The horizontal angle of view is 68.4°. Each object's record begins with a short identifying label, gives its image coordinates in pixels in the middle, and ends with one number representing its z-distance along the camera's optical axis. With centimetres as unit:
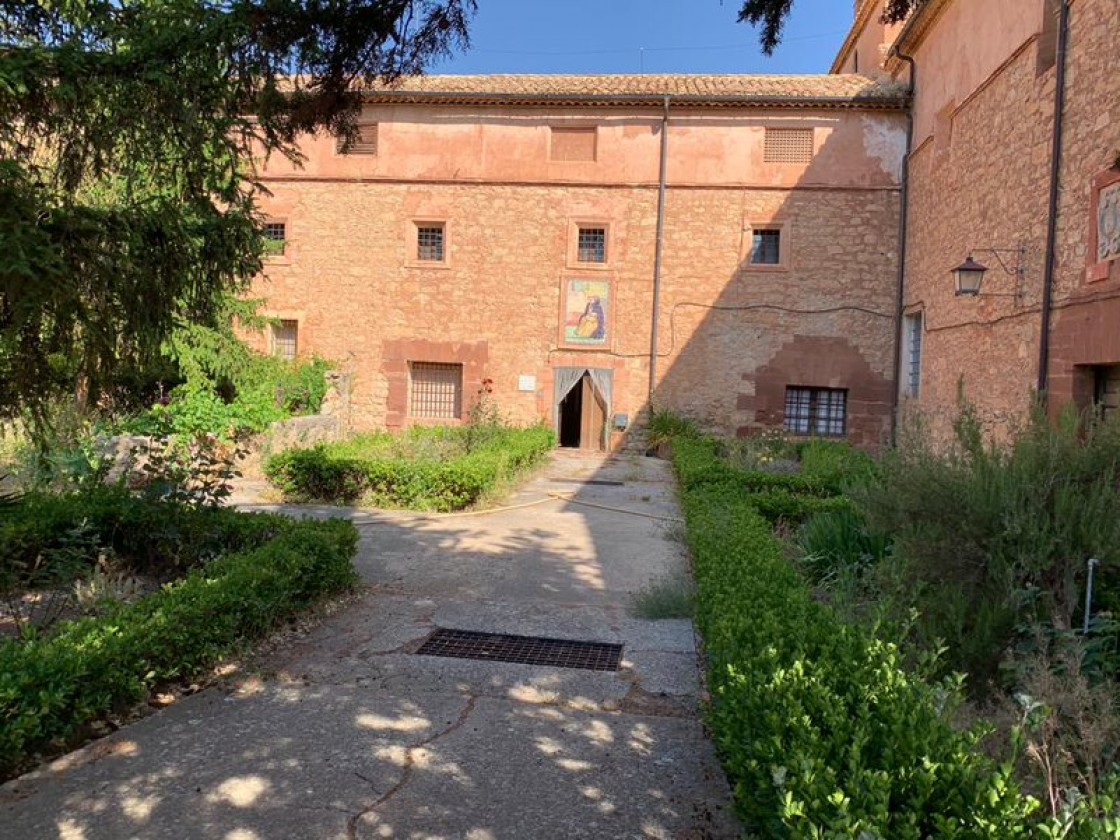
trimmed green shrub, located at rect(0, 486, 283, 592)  559
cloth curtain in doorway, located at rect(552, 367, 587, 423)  1709
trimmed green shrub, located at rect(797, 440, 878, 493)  963
